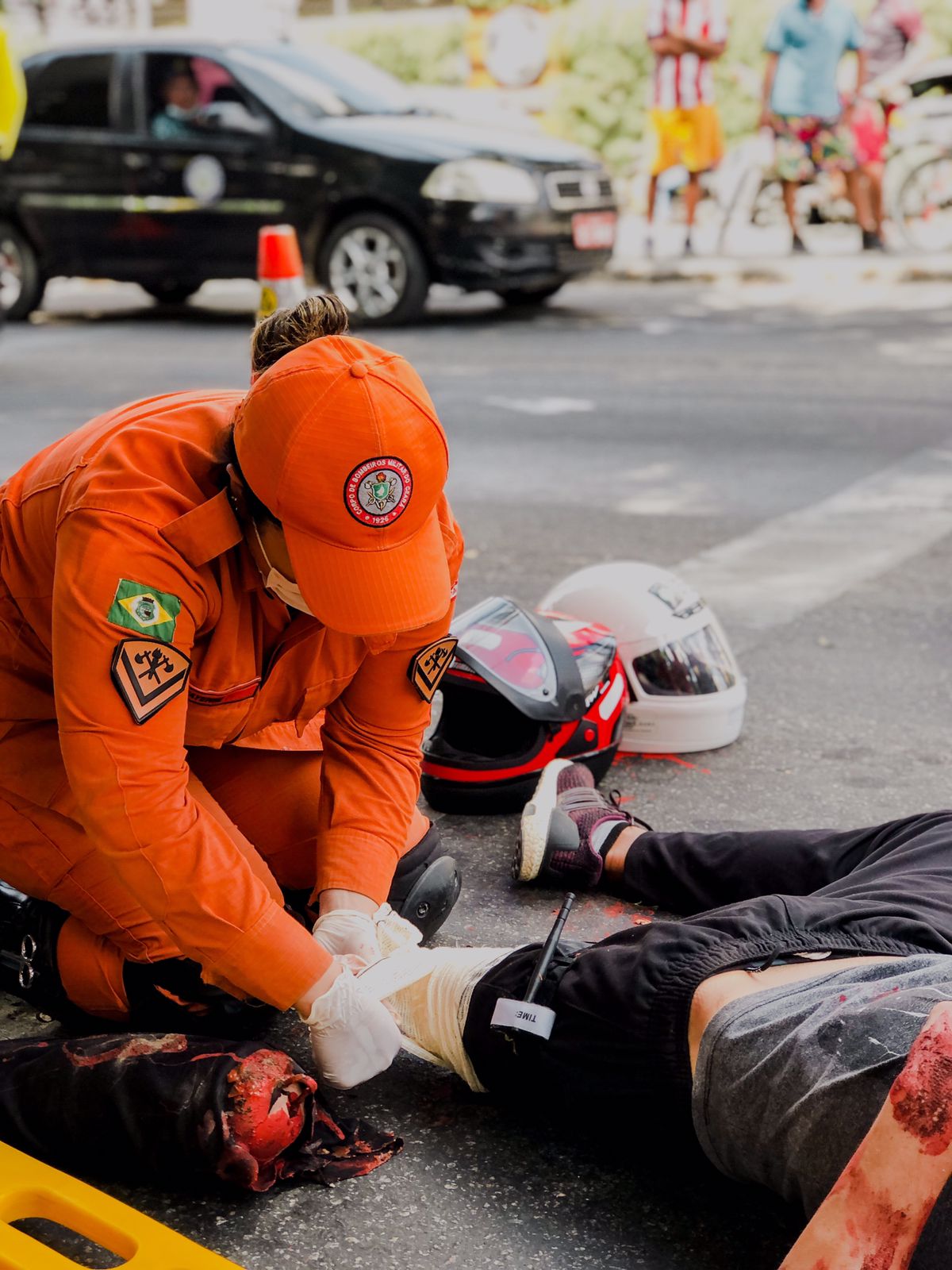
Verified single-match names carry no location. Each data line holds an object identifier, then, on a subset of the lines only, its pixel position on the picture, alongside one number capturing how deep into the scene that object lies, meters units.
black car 9.24
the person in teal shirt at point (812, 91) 10.90
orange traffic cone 5.97
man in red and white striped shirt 11.20
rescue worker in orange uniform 2.03
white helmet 3.52
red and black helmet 3.21
